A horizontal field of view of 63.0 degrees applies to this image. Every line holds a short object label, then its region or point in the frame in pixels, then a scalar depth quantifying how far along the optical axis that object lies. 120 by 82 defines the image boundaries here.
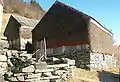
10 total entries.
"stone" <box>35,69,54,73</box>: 4.27
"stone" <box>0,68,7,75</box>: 4.17
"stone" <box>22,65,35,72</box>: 4.11
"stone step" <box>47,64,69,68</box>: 4.65
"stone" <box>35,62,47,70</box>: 4.33
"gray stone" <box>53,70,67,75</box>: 4.66
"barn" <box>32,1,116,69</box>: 8.65
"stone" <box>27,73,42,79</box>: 4.13
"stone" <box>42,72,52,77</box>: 4.40
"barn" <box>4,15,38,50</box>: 13.44
